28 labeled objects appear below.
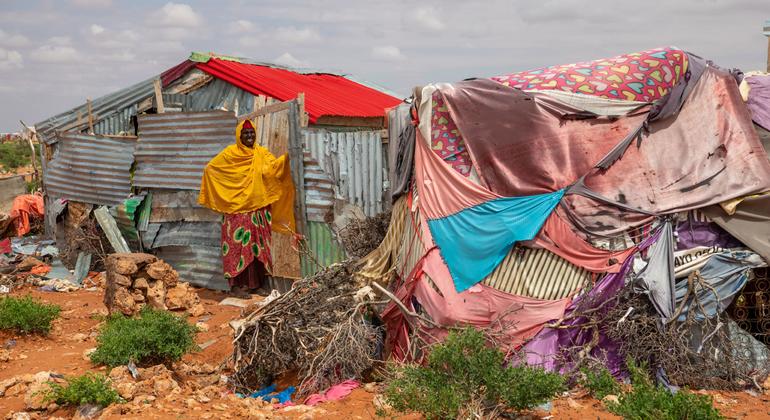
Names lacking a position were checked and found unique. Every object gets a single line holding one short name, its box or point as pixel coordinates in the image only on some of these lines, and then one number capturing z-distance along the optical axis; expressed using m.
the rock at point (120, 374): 5.92
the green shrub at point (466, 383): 4.51
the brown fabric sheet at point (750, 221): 5.76
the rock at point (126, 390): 5.54
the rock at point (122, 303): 8.22
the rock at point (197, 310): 8.98
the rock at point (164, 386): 5.75
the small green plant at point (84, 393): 5.34
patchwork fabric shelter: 5.78
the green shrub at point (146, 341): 6.32
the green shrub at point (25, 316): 7.68
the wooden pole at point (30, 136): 13.57
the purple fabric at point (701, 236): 5.89
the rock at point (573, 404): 5.23
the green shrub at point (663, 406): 4.04
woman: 8.74
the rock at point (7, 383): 6.06
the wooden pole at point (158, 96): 11.33
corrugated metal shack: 8.28
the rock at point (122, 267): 8.34
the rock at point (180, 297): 9.02
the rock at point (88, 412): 5.23
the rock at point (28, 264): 11.32
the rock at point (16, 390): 6.02
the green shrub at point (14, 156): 31.66
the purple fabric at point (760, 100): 5.96
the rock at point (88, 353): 6.82
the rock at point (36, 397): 5.55
